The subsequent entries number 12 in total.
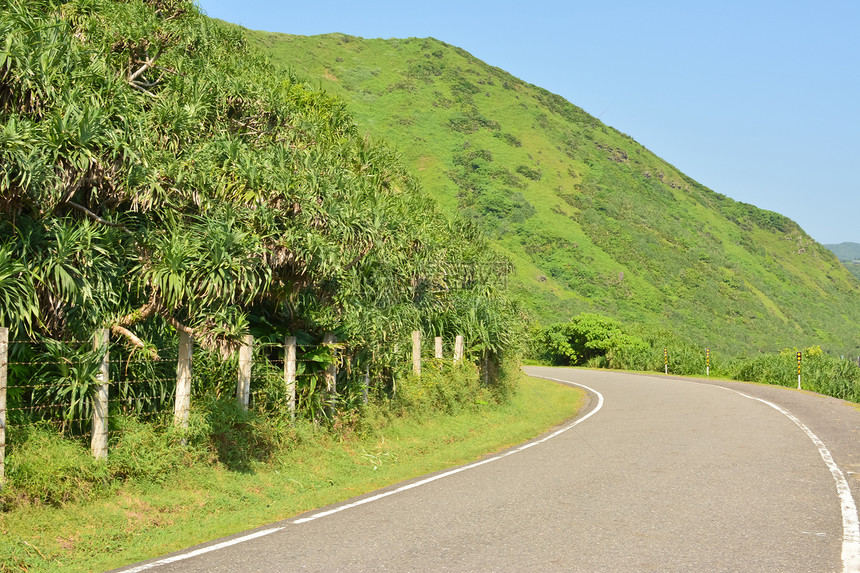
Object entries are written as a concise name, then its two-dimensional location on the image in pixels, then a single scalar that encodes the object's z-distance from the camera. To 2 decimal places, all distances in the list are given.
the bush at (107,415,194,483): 8.17
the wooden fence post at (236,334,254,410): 10.24
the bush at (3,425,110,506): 7.02
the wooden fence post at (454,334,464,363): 18.31
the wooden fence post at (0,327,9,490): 6.94
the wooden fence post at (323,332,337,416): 12.05
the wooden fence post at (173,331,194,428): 9.06
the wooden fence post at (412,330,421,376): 16.06
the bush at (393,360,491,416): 14.89
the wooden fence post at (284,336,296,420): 11.27
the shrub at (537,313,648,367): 41.03
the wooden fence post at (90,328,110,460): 7.99
